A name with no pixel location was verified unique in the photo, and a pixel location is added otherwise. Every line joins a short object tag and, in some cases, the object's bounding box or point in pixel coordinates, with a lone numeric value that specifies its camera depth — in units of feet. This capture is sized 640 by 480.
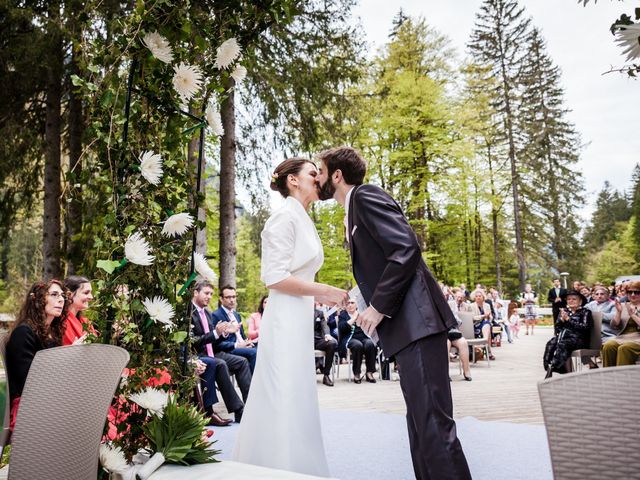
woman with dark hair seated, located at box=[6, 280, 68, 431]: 11.66
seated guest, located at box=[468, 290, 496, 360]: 40.40
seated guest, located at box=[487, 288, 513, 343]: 53.83
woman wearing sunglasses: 22.45
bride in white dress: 9.60
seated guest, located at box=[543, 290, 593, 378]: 26.89
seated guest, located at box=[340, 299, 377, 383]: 31.91
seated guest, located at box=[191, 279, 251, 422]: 21.01
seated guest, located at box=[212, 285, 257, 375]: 23.22
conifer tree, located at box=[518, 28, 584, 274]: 107.14
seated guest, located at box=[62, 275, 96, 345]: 15.86
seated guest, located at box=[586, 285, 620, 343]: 26.37
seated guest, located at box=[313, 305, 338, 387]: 31.07
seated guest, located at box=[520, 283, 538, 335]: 77.46
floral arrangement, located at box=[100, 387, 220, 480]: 7.72
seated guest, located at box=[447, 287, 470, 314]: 44.62
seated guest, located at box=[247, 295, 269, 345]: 28.81
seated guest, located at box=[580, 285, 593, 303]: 50.31
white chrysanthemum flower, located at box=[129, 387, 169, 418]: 8.20
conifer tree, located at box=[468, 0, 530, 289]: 104.27
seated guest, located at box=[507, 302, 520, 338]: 68.69
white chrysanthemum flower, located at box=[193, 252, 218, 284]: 9.03
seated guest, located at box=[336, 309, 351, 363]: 33.94
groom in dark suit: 7.84
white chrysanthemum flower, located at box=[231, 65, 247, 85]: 9.39
